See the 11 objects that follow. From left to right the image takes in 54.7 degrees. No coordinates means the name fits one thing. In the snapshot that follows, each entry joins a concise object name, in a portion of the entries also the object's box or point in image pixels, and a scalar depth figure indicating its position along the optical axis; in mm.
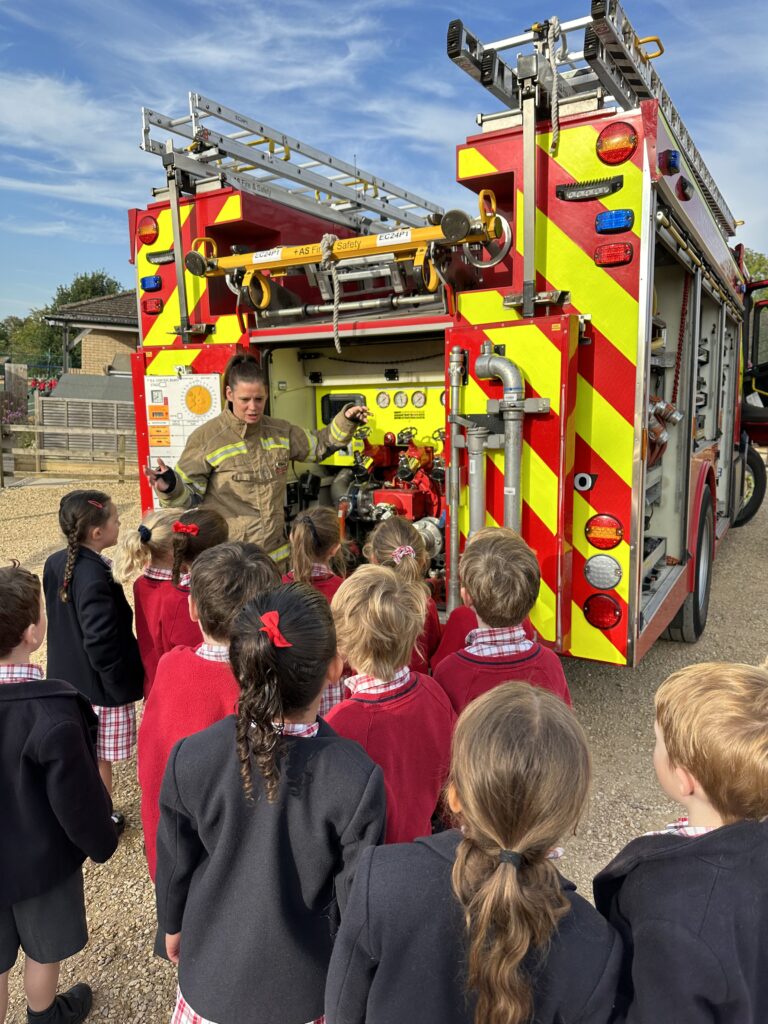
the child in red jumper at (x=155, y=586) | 2506
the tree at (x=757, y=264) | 29841
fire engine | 2928
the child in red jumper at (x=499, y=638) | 2029
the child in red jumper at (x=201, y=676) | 1811
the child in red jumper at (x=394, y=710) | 1697
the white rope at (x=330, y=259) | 3398
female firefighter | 3564
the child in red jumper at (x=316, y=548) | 2648
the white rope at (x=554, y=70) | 2774
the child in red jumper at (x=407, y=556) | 2580
